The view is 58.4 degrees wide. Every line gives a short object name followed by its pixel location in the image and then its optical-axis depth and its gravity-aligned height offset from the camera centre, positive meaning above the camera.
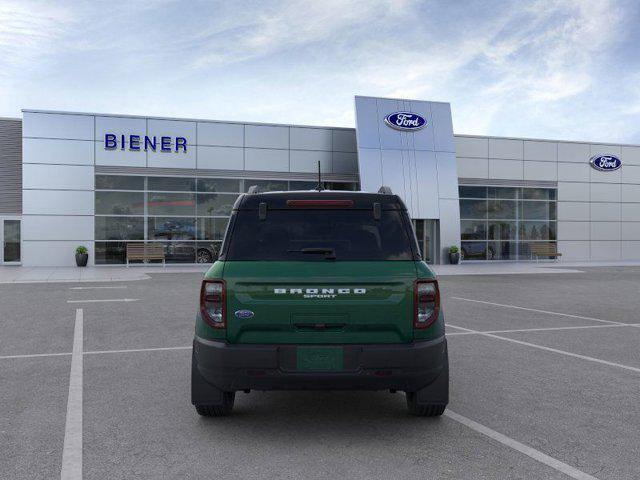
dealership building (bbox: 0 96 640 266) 24.78 +3.19
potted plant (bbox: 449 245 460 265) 27.50 -0.56
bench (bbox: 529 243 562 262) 30.30 -0.36
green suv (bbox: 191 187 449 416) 4.00 -0.51
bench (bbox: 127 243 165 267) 25.20 -0.35
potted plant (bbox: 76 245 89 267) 24.53 -0.51
